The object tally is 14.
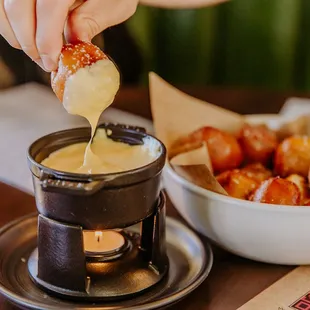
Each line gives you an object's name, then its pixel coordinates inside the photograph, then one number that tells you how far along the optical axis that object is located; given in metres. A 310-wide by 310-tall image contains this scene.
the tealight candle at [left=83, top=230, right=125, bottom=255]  0.68
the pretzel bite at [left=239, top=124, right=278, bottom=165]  0.80
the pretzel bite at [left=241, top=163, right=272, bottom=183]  0.75
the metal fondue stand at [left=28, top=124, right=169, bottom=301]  0.62
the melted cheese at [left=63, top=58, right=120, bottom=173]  0.64
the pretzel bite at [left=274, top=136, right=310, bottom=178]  0.76
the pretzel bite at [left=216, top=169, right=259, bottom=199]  0.72
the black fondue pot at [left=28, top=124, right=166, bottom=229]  0.61
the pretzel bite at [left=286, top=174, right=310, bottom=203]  0.73
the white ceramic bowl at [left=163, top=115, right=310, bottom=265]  0.68
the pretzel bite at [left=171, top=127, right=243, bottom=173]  0.78
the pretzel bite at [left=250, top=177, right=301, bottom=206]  0.70
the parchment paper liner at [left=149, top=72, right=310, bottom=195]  0.84
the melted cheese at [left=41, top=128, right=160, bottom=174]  0.66
